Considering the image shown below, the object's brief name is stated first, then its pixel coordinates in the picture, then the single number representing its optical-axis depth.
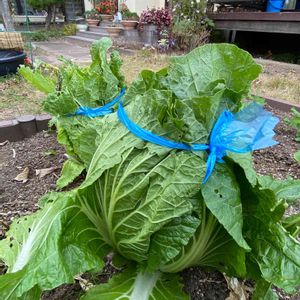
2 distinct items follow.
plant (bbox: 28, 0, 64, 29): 18.37
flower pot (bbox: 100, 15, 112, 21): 15.00
